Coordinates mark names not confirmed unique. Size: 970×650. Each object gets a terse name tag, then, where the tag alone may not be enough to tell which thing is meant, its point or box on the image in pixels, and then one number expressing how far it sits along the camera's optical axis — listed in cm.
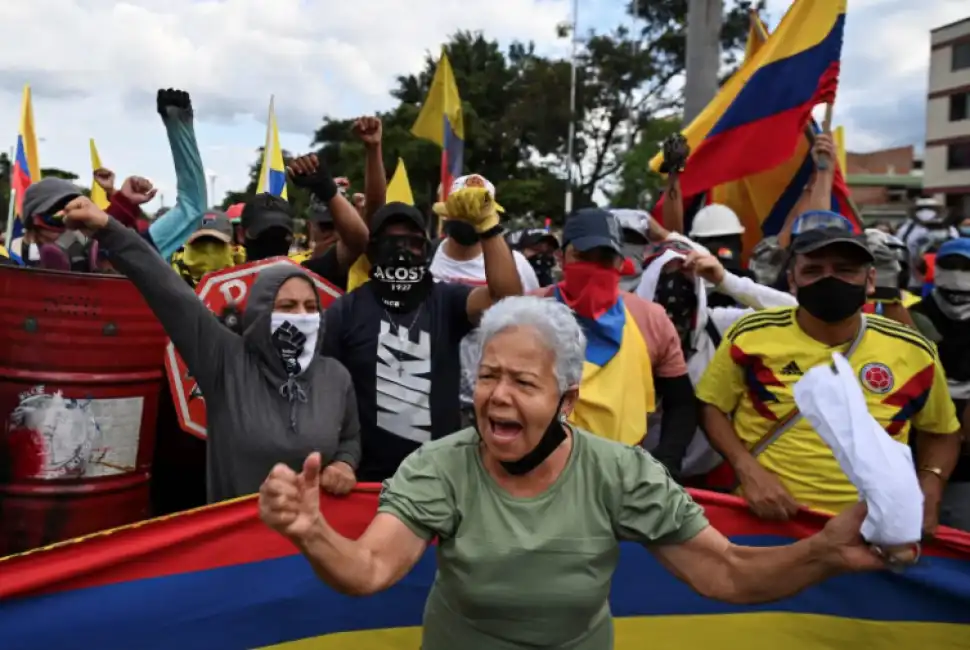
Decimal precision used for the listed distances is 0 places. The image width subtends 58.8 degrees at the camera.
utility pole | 848
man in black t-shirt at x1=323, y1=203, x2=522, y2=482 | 305
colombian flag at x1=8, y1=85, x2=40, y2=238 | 769
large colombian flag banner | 218
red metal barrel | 298
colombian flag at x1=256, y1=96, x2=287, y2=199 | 845
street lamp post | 3494
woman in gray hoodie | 268
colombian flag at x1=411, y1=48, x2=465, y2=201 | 838
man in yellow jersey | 273
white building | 4369
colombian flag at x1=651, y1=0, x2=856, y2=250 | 520
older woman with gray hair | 186
